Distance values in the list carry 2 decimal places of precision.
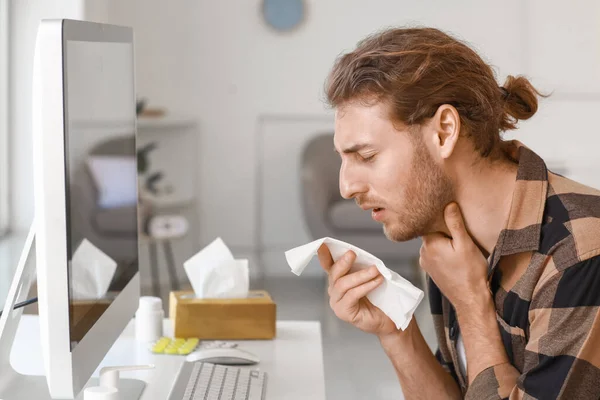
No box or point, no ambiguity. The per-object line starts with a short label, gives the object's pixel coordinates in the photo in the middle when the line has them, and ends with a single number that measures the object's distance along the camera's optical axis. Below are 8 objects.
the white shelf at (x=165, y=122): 8.10
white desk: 3.41
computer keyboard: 3.32
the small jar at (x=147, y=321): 3.72
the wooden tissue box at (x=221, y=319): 3.72
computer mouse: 3.52
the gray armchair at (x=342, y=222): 7.41
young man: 3.32
